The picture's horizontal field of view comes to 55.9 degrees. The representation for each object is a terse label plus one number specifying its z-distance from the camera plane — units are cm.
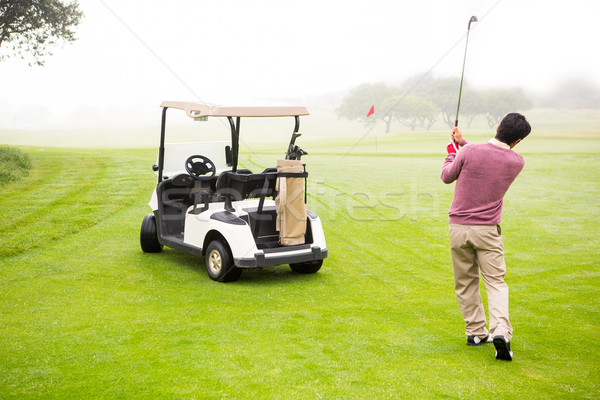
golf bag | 598
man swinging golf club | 403
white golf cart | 598
